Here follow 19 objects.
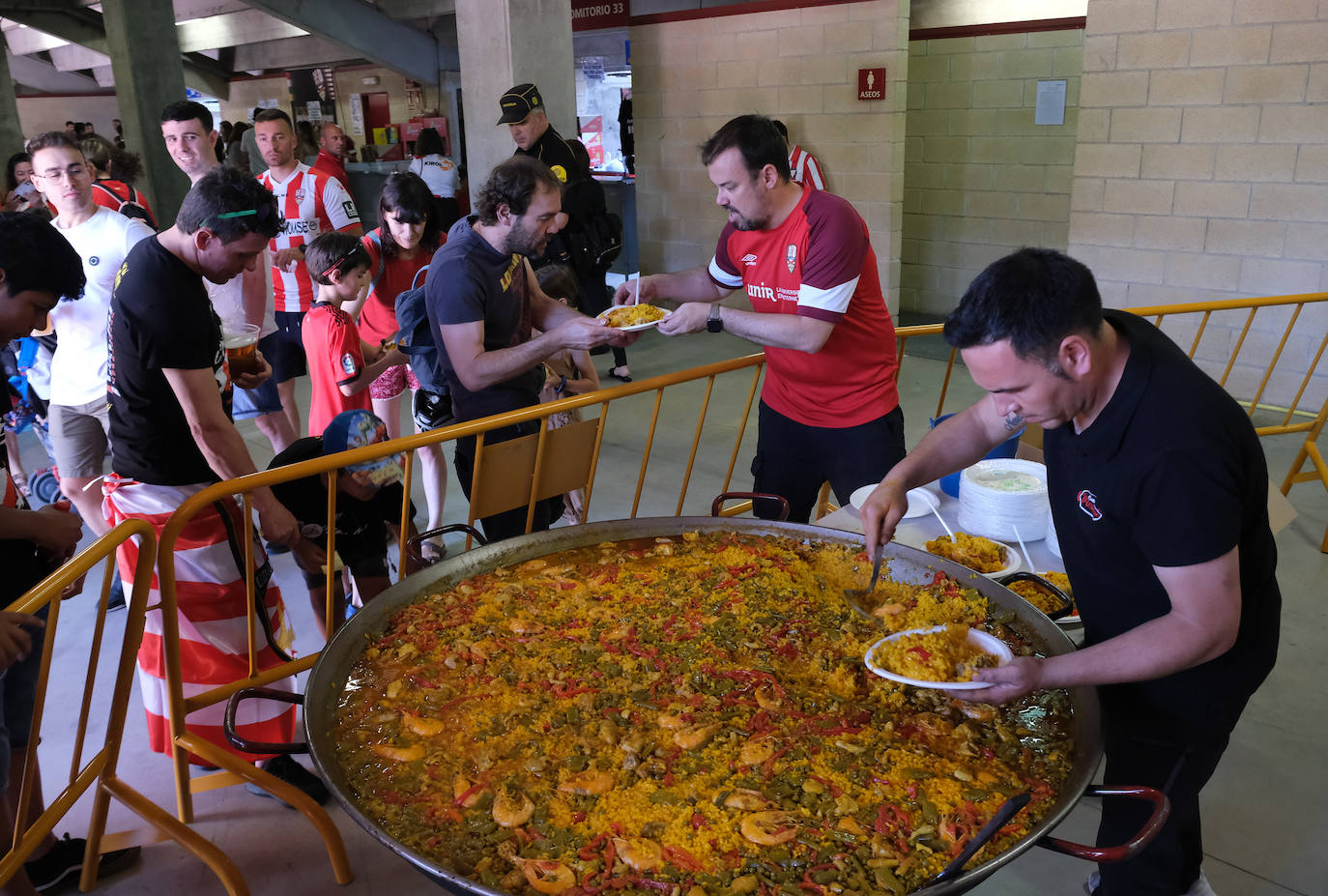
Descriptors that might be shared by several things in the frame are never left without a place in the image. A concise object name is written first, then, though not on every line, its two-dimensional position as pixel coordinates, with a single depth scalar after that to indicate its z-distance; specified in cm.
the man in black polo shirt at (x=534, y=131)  673
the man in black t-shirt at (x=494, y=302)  330
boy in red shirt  425
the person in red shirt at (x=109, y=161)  648
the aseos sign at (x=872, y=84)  822
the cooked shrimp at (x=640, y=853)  159
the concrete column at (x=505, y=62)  822
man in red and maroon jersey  325
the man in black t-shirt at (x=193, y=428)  269
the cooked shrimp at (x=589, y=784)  177
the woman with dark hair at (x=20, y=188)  607
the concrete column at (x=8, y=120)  1180
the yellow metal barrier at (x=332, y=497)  229
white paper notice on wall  873
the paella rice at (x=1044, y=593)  247
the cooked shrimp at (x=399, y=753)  187
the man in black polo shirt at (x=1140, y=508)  170
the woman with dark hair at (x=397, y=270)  485
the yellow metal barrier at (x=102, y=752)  200
